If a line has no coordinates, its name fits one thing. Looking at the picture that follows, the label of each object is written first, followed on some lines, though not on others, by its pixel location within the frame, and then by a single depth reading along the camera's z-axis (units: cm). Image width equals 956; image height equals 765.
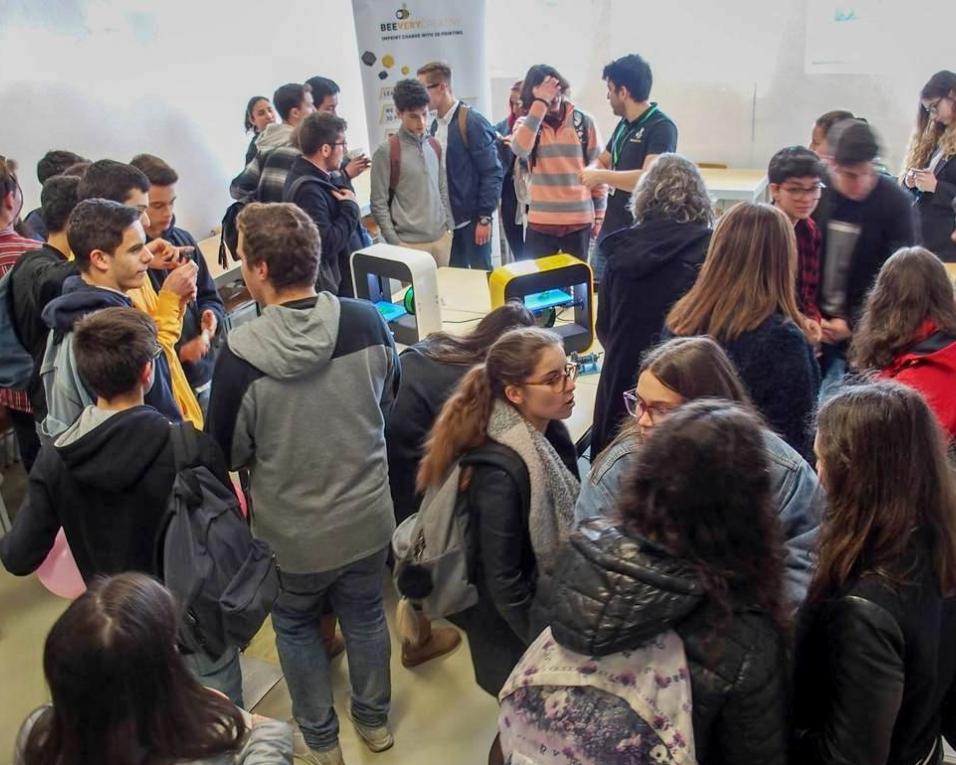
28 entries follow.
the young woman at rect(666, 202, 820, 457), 200
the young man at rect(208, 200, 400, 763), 186
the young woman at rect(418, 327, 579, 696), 167
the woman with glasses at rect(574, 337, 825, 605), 154
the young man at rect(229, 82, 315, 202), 392
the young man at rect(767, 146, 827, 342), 263
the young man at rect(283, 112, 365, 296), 348
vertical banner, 550
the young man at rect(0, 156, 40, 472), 268
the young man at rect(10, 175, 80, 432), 241
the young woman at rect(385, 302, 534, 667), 213
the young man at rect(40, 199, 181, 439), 207
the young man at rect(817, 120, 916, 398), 268
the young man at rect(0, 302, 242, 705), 171
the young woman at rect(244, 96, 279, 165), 508
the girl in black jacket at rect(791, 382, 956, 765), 119
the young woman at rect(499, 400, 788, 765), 105
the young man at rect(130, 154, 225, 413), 273
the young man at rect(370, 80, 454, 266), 423
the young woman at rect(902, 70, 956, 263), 394
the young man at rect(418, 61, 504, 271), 455
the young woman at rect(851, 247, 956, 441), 198
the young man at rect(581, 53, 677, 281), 388
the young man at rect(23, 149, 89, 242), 322
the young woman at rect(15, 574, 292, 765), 106
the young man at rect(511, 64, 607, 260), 425
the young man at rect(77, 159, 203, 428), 243
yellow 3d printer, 297
